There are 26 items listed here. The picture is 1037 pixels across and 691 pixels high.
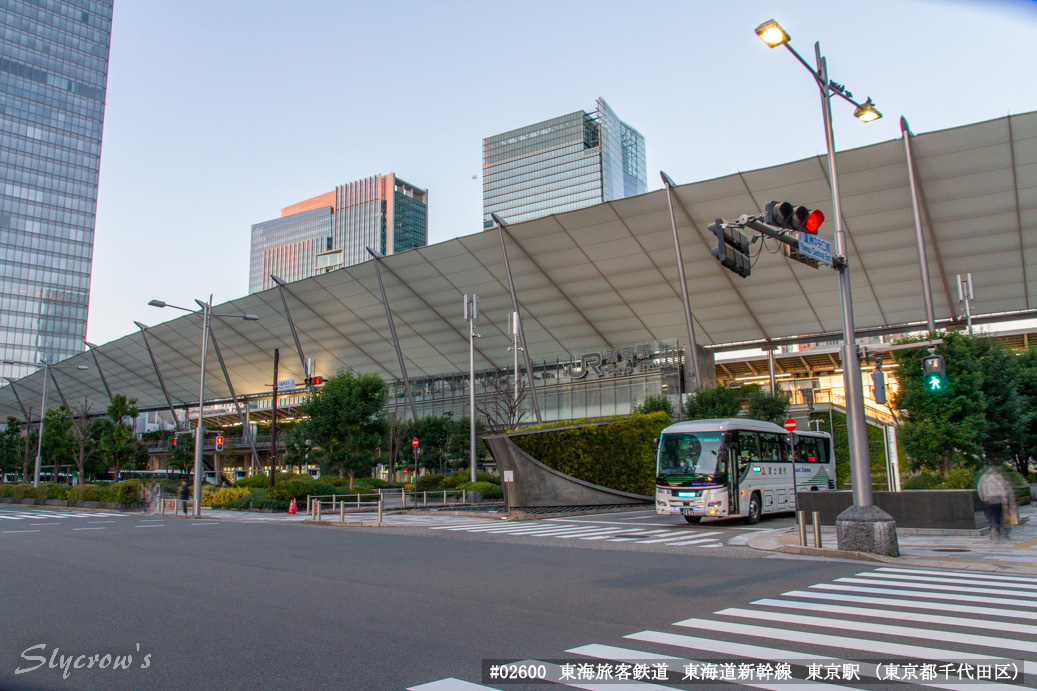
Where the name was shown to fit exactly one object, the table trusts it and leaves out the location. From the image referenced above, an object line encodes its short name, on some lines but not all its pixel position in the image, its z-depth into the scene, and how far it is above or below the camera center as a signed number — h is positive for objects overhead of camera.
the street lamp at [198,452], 29.17 -0.11
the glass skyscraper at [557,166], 157.62 +67.40
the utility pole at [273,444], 33.18 +0.25
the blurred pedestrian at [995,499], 14.73 -1.20
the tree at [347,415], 41.88 +2.07
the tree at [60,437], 53.34 +1.14
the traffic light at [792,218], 11.23 +3.83
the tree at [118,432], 43.72 +1.19
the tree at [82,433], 41.06 +1.21
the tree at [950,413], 23.70 +1.08
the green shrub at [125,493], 34.06 -2.12
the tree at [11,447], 68.00 +0.46
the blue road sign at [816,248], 11.75 +3.45
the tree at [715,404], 40.06 +2.49
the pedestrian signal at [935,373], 12.62 +1.31
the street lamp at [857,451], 12.59 -0.12
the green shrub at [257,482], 39.52 -1.89
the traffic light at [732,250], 10.25 +3.07
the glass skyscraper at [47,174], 114.19 +47.80
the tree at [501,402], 43.90 +3.53
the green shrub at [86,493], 36.22 -2.27
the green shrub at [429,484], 45.00 -2.36
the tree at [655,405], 44.78 +2.70
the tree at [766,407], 40.97 +2.30
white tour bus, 21.38 -0.76
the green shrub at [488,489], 37.41 -2.33
